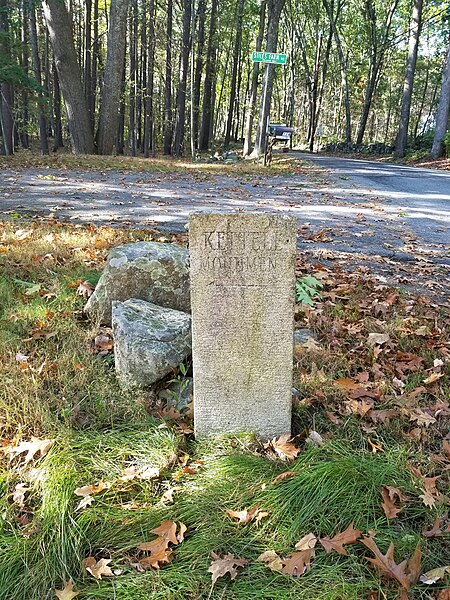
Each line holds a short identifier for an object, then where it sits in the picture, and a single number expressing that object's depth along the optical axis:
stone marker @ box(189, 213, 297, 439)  2.41
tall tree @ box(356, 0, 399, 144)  31.48
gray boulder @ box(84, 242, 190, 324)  3.69
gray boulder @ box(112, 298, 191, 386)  3.01
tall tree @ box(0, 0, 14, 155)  12.61
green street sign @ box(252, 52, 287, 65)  11.67
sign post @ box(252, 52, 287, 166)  11.67
